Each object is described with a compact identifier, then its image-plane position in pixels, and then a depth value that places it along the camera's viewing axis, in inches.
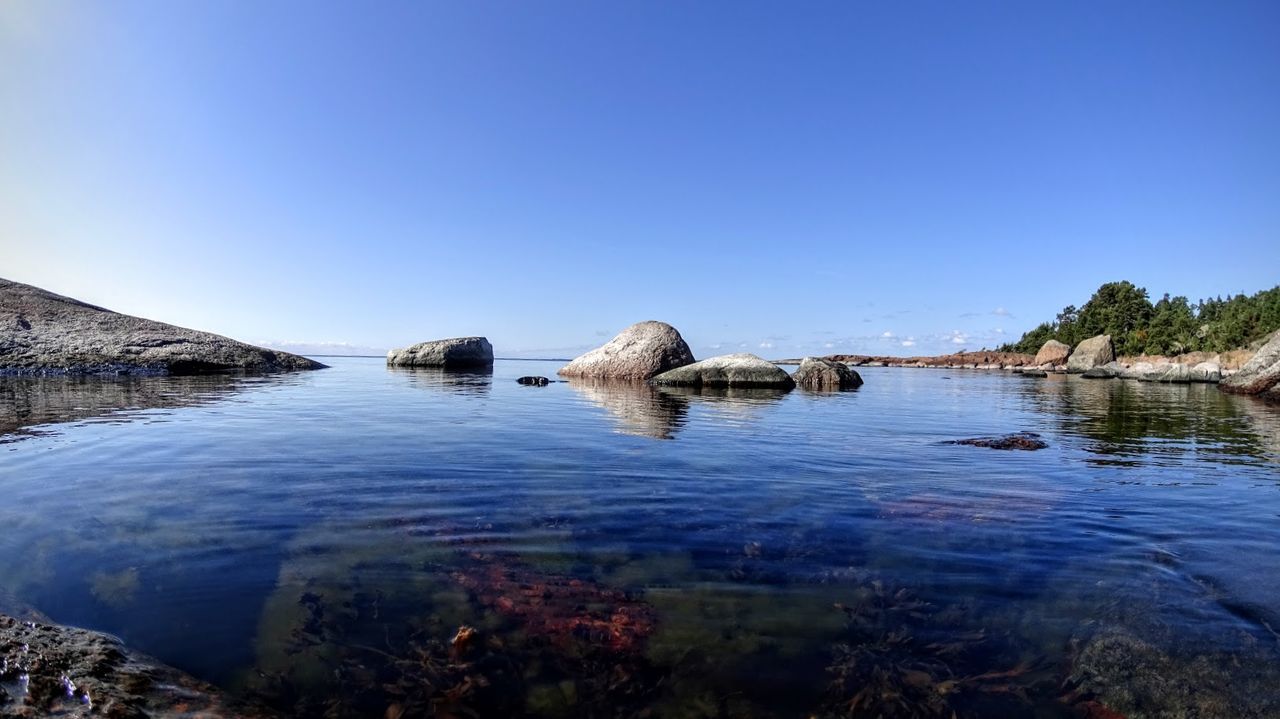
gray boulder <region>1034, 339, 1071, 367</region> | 3415.4
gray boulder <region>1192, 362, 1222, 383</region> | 1577.3
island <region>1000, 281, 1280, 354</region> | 2773.1
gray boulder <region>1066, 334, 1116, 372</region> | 2738.7
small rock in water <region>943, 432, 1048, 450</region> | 395.2
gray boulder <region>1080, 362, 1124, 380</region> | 1932.5
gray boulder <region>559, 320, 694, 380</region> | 1136.8
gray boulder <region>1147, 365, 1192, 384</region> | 1606.8
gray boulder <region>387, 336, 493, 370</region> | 1588.3
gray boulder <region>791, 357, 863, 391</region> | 1069.1
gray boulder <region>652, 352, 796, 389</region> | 958.4
